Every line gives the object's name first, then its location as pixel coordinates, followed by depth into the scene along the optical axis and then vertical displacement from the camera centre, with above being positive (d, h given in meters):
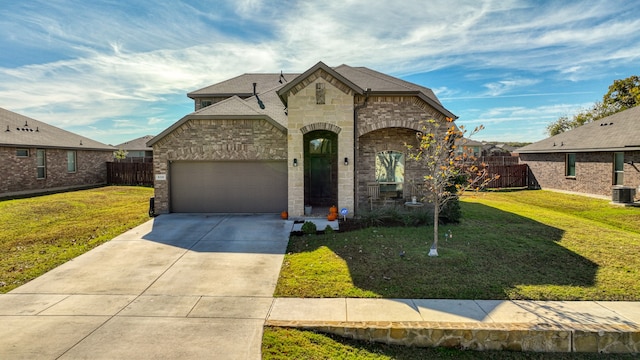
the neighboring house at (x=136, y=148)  41.62 +3.45
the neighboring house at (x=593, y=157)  16.57 +0.87
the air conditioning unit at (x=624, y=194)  15.17 -1.00
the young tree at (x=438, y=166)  8.16 +0.20
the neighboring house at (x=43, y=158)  19.41 +1.22
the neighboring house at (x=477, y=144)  52.64 +4.54
